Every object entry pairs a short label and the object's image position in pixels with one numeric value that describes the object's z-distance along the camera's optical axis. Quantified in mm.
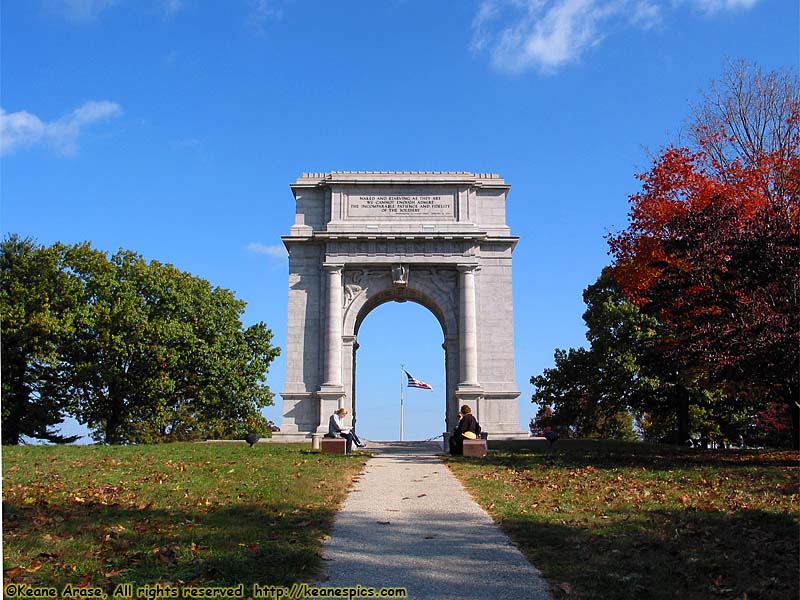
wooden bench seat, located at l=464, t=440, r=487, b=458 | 22594
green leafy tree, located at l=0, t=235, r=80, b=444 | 33938
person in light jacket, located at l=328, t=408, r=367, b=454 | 23188
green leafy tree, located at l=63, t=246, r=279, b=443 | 35844
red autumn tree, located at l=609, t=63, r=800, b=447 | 17203
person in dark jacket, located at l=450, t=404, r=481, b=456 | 22672
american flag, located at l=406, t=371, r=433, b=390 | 42175
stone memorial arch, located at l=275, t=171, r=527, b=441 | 36281
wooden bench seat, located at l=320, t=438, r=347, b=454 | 22547
